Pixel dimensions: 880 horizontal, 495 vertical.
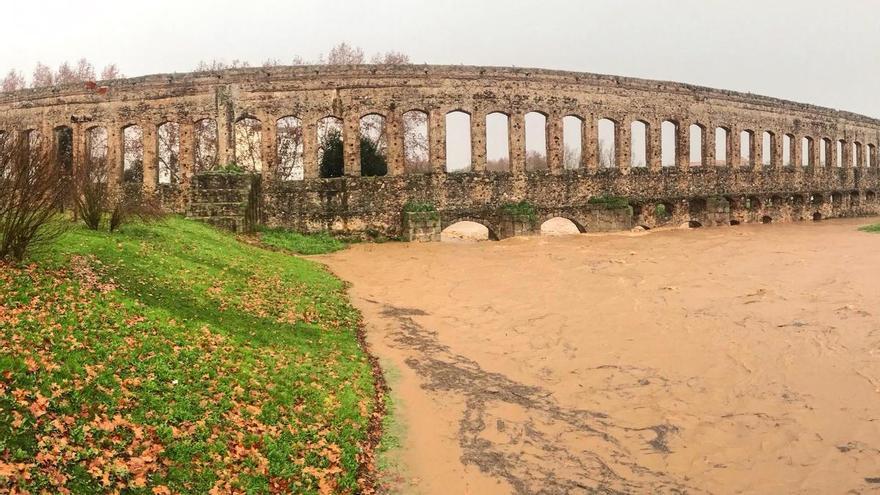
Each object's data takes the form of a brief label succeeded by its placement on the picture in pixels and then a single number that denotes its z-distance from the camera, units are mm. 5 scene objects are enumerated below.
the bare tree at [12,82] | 42469
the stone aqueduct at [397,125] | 22969
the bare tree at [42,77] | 42169
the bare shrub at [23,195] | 7844
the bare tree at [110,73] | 40025
